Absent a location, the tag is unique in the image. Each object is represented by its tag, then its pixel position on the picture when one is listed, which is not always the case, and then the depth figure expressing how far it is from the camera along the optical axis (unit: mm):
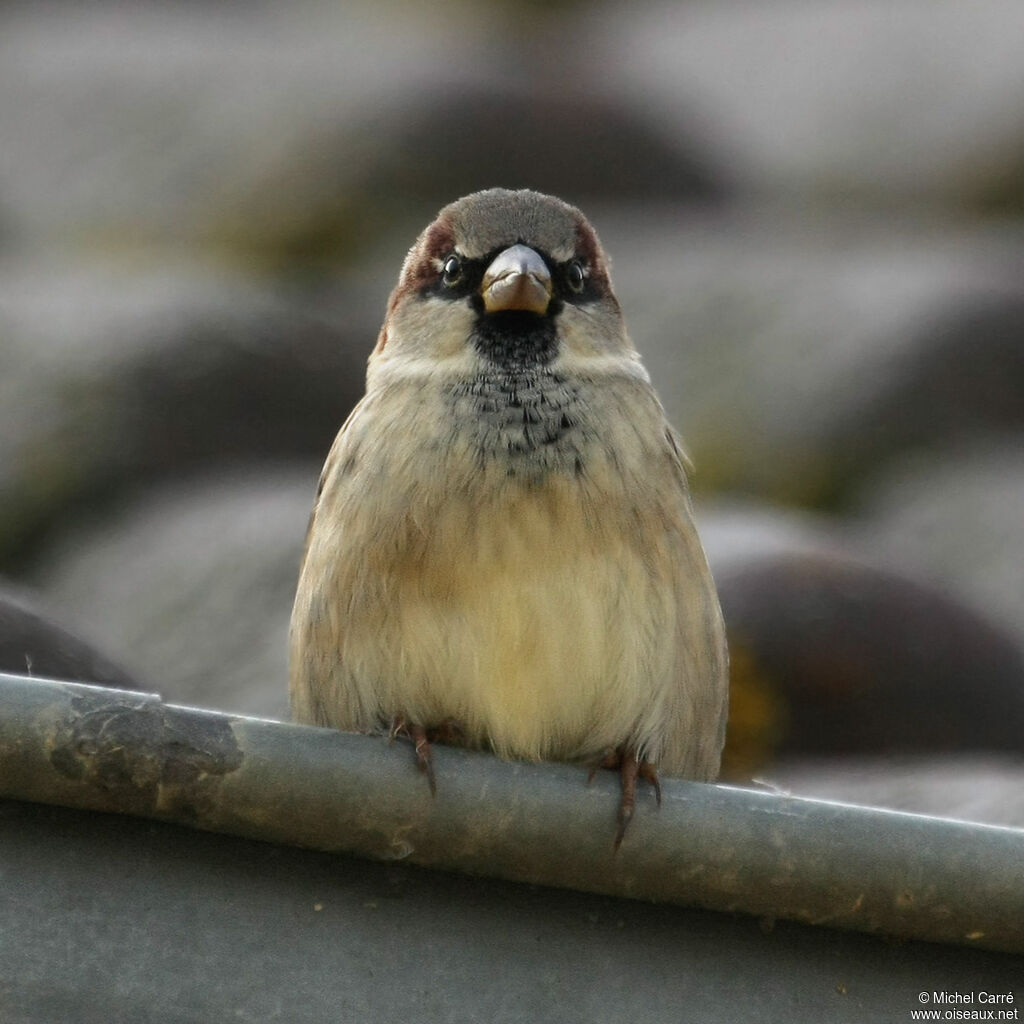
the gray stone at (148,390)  8172
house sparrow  4617
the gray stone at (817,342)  8930
